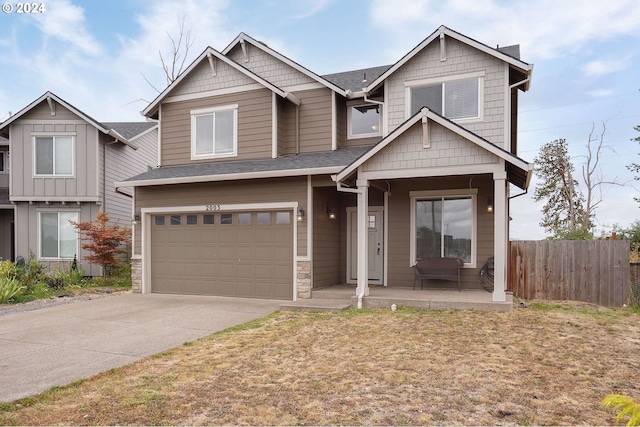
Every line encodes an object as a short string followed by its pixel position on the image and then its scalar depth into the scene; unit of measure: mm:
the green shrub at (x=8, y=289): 10945
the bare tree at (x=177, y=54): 24672
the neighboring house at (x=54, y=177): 15836
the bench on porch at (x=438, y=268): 10391
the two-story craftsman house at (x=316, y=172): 10141
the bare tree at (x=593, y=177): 21625
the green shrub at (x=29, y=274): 12385
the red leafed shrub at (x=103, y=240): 14367
